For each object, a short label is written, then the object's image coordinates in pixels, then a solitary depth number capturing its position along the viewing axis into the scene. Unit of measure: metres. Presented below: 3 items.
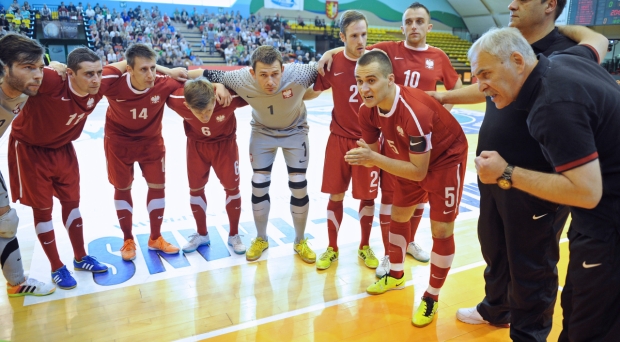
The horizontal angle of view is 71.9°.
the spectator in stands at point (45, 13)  21.90
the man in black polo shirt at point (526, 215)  2.60
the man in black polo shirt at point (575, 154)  1.85
